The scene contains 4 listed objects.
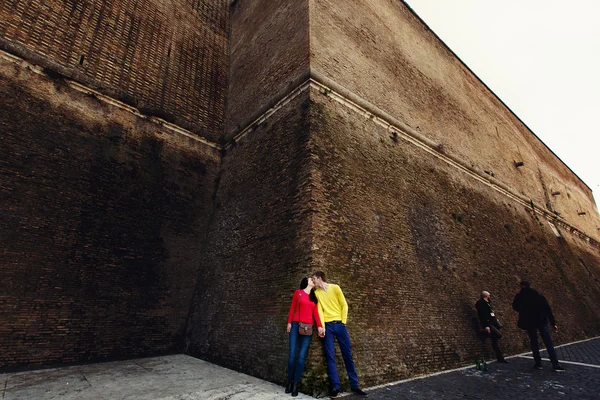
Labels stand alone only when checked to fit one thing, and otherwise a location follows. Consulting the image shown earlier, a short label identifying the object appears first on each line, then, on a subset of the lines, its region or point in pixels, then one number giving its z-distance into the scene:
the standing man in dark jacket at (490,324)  6.69
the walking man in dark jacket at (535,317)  5.66
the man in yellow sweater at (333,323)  4.20
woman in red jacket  4.05
